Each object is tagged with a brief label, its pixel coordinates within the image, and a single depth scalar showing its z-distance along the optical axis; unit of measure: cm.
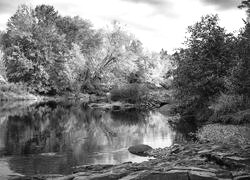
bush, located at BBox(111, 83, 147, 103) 5069
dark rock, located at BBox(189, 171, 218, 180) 864
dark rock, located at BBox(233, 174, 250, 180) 884
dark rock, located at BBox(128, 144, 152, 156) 1752
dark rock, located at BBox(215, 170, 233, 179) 898
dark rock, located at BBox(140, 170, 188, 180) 881
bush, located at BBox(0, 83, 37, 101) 5753
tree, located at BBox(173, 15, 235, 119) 2845
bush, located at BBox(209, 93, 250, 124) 2217
